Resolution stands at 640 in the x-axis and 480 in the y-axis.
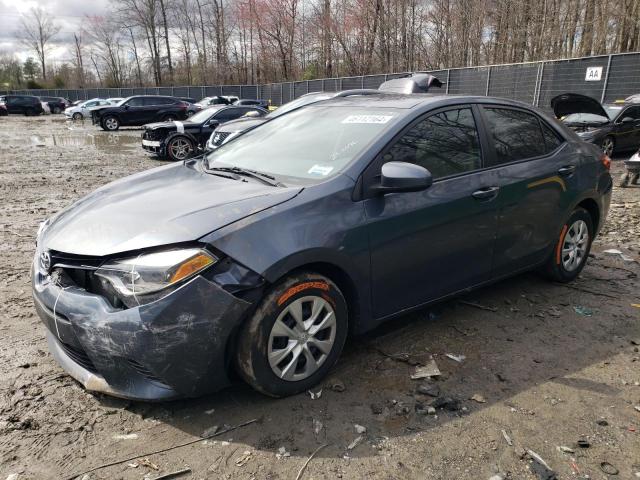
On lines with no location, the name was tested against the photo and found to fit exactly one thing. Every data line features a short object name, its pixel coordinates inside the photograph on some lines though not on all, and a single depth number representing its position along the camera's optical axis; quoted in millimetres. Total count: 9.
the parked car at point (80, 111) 37494
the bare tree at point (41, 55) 77438
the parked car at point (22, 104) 42541
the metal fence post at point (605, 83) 14852
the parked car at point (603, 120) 10719
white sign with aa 15116
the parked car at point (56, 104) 47312
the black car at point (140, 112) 25391
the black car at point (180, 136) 13695
